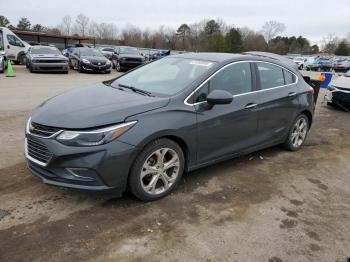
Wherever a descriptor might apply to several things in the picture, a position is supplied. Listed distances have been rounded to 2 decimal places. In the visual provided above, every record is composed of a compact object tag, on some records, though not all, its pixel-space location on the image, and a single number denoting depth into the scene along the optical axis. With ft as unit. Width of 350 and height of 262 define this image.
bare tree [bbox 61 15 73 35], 293.35
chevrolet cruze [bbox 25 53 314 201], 11.41
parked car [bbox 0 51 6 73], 54.84
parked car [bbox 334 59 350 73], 124.01
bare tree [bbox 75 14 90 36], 298.76
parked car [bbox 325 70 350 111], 34.71
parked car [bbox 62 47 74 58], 74.17
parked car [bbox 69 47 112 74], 64.39
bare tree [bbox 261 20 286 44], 323.74
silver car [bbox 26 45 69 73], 58.65
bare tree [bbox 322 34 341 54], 336.39
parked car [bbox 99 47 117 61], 92.51
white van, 69.56
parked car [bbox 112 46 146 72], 73.97
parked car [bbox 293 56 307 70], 135.62
